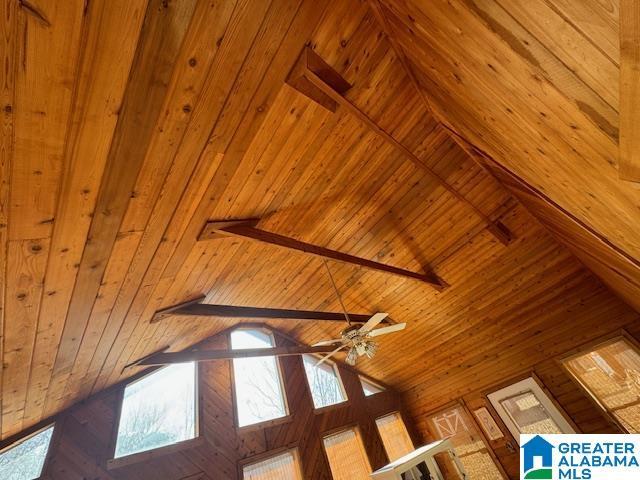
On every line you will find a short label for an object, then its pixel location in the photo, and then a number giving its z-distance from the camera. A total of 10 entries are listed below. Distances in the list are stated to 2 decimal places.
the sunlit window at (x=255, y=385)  5.50
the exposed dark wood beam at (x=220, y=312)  3.21
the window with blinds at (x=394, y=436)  6.65
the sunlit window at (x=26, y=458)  3.22
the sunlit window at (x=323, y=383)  6.48
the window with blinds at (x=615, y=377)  4.64
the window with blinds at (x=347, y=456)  5.75
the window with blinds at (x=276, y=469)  4.95
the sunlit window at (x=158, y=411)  4.33
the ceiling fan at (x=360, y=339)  3.10
